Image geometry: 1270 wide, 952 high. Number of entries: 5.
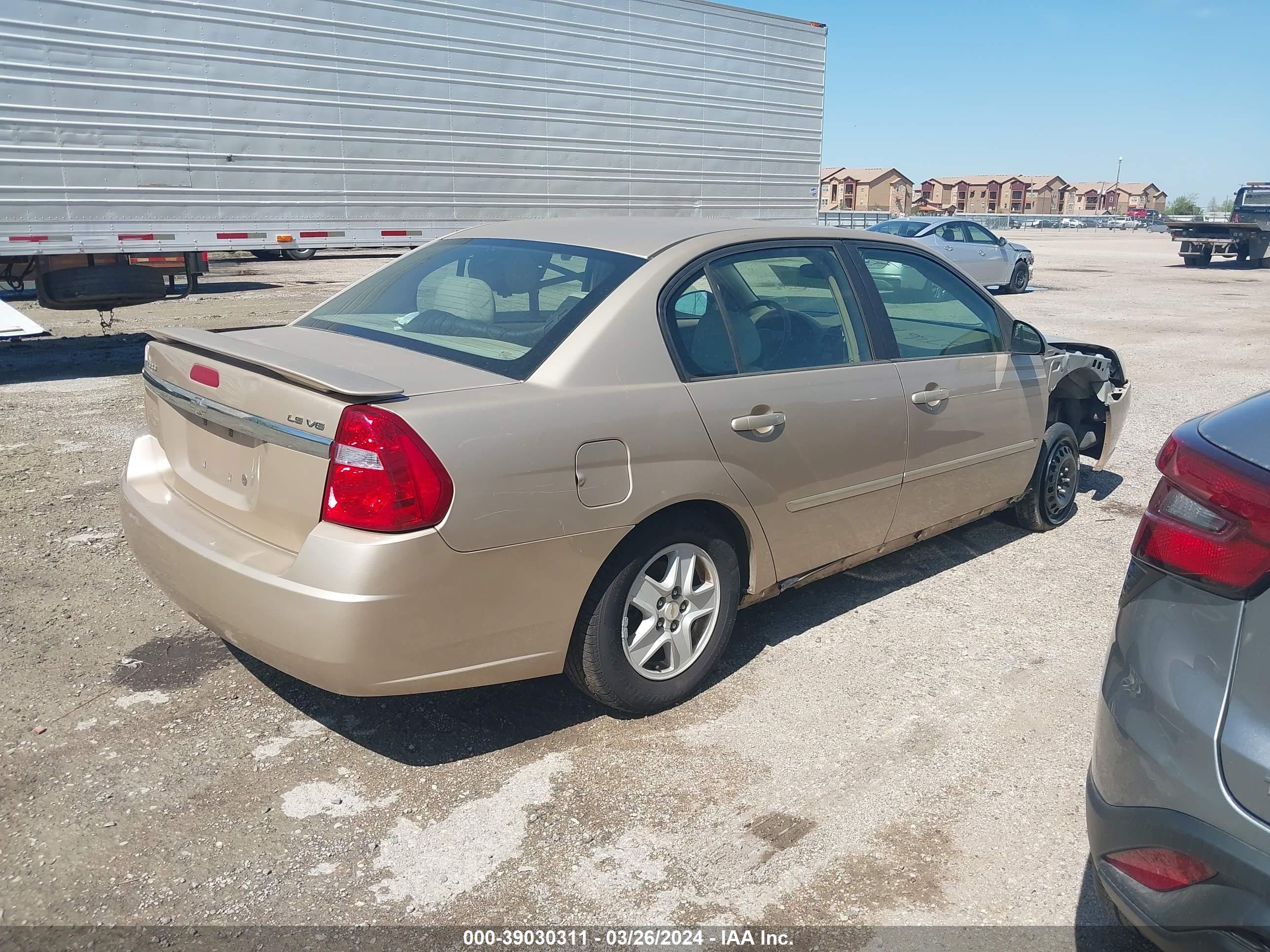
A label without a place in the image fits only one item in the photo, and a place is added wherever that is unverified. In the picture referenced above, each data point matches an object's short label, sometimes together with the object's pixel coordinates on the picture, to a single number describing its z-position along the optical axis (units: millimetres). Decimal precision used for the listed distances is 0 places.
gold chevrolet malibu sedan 2795
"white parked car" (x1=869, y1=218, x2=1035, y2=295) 18688
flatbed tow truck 28859
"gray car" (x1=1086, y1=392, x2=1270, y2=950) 1780
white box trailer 9031
